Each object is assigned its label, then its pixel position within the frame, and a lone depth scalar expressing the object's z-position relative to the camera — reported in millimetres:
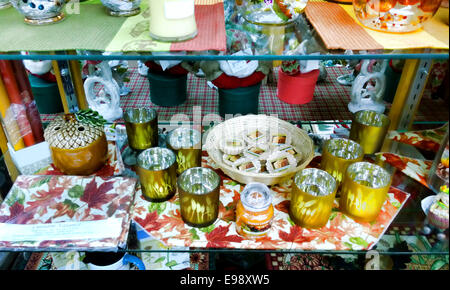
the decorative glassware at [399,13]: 597
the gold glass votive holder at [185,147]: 846
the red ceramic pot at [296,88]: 1103
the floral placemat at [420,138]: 841
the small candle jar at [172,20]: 554
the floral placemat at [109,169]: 900
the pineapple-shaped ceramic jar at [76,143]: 830
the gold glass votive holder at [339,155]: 802
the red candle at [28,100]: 841
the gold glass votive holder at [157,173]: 761
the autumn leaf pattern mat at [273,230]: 712
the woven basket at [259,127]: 801
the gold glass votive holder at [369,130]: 900
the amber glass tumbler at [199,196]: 701
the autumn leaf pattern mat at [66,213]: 710
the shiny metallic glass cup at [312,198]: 693
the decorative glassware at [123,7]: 678
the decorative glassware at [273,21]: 670
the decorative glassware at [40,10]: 640
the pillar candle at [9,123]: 836
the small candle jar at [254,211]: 688
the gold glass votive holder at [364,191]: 708
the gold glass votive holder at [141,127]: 919
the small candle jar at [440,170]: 681
